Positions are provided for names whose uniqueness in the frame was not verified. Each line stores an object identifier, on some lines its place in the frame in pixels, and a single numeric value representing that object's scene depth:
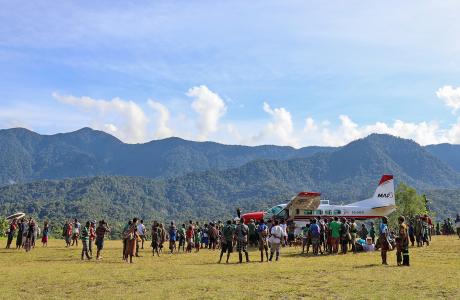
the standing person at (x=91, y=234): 23.02
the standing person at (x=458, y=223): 32.16
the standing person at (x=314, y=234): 23.03
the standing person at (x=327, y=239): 23.75
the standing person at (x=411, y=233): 26.84
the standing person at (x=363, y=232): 26.33
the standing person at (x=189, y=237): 27.39
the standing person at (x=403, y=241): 17.41
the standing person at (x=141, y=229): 24.77
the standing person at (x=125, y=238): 20.90
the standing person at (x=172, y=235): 27.09
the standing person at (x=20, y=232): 27.58
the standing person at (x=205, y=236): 31.17
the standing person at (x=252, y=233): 25.58
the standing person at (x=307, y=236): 23.83
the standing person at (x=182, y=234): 27.77
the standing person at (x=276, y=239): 19.95
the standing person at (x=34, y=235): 27.66
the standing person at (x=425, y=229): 27.23
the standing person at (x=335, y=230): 23.14
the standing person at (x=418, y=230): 27.12
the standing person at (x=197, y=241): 28.56
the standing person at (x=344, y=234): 23.30
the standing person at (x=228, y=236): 19.97
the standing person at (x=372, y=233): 26.44
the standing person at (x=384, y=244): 18.17
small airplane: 32.47
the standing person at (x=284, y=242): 29.69
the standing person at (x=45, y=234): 31.44
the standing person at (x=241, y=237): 19.91
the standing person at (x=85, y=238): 21.86
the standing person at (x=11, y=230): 28.52
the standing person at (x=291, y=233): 29.62
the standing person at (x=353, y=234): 24.11
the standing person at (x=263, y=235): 20.75
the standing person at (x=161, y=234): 26.07
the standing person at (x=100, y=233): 22.12
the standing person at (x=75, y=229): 30.41
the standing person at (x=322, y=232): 24.18
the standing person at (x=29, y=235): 26.91
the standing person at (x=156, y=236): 25.22
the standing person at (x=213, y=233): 29.56
